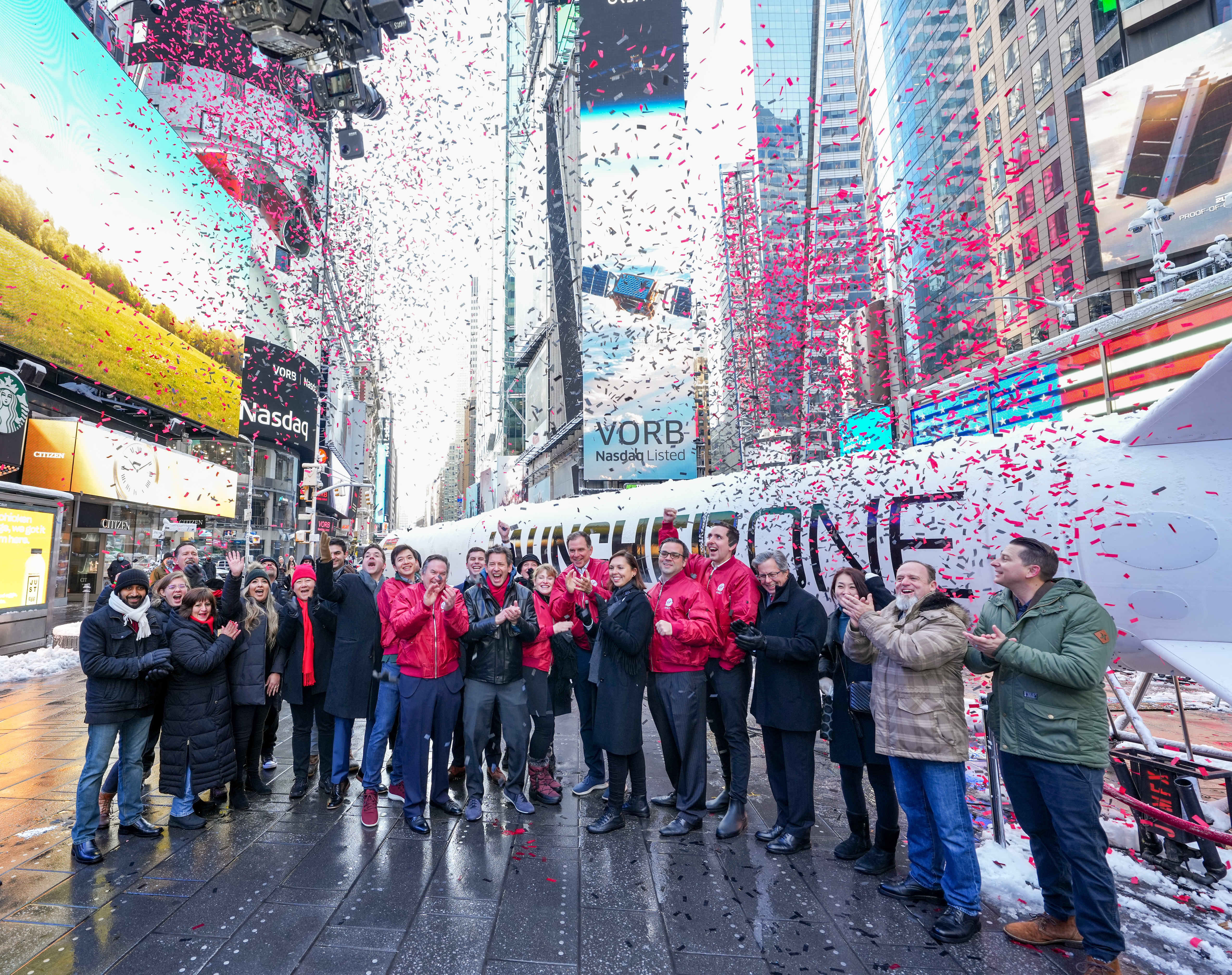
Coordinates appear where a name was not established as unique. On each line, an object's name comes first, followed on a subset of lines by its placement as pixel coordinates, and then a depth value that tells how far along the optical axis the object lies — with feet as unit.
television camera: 27.12
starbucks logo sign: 43.06
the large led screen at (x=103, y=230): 52.03
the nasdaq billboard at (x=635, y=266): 94.38
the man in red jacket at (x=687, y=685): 15.62
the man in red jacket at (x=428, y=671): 16.37
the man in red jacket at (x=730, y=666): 15.92
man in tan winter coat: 11.70
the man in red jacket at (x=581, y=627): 18.42
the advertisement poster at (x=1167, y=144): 70.85
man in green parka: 10.40
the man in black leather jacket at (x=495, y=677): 16.58
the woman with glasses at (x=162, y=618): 16.07
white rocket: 14.87
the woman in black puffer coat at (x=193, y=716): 15.81
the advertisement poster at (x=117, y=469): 55.21
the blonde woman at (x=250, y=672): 17.38
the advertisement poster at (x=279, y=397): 108.88
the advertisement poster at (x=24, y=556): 39.75
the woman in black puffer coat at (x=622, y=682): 15.93
